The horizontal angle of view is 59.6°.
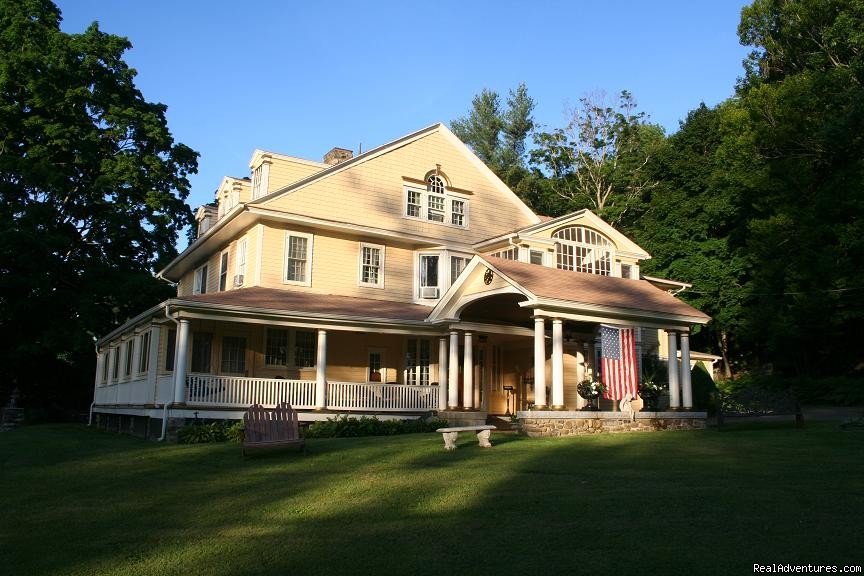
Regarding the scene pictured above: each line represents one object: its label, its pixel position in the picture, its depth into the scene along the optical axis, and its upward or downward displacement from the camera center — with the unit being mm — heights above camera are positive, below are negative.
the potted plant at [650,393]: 19188 +718
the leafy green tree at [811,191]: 29125 +9565
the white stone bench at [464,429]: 13164 -242
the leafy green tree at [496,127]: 57406 +22212
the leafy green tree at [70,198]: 29750 +9264
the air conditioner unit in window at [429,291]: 24266 +4088
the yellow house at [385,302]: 18219 +2965
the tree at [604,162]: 45438 +16133
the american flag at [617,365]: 16922 +1262
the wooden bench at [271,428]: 12539 -158
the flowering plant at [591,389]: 17734 +749
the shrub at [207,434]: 16688 -340
